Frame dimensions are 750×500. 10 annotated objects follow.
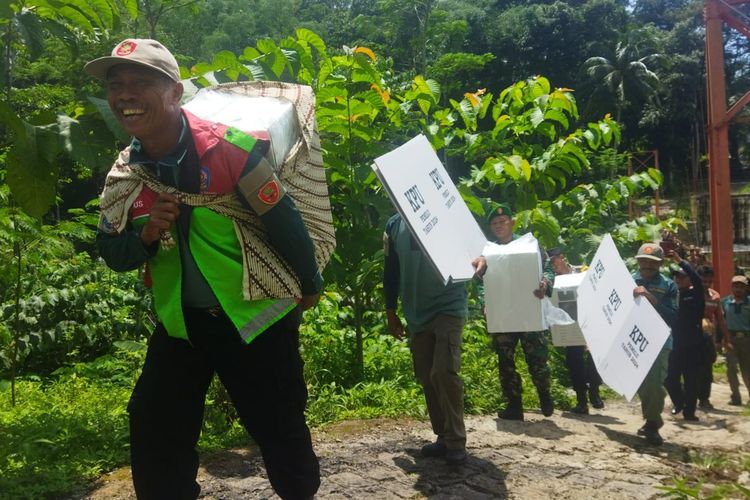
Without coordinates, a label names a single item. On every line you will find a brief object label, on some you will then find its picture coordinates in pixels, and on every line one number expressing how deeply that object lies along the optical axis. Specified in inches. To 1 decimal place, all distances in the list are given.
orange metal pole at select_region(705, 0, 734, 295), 518.9
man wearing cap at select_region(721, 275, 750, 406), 355.6
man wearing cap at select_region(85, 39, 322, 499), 93.6
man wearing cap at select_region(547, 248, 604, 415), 278.1
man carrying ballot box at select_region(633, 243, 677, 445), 231.6
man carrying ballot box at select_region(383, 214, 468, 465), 177.8
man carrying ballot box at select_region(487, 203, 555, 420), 234.8
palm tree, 1657.2
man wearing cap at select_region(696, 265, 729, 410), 326.6
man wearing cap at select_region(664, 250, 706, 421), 298.2
